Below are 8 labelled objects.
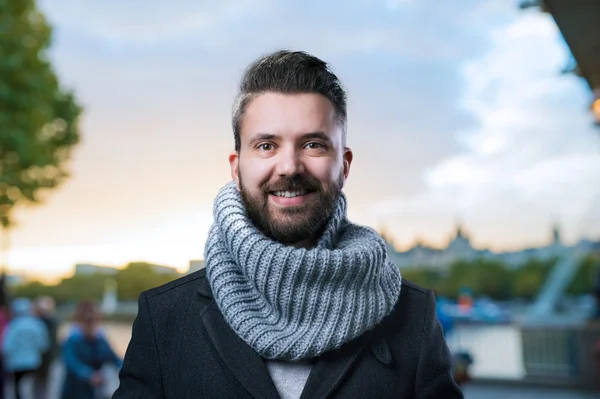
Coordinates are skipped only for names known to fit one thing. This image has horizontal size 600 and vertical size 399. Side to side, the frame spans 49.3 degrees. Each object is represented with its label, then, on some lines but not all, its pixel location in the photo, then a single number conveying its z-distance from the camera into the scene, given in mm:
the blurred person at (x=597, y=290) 8377
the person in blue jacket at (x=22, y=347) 7535
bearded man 1747
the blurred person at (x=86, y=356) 5355
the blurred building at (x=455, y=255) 37309
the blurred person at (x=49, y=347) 8695
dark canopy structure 3459
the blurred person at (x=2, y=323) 7074
